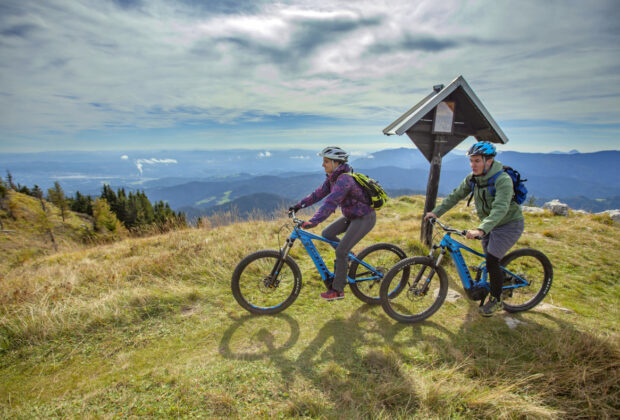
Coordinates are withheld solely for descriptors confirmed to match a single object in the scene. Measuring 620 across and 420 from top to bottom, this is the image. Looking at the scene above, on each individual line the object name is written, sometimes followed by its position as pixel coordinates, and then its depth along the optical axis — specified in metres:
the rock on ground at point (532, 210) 15.60
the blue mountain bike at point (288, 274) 4.66
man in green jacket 3.98
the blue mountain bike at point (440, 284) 4.49
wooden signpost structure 6.22
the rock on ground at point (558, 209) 14.57
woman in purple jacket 4.34
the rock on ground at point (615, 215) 12.39
